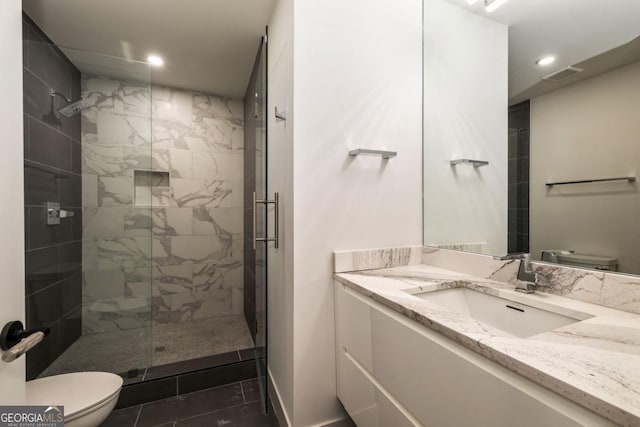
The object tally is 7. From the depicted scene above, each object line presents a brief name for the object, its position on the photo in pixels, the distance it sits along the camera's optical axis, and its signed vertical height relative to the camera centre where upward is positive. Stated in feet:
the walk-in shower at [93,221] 5.83 -0.23
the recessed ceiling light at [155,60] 7.50 +4.40
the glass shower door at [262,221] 5.07 -0.19
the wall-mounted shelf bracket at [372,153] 4.53 +1.04
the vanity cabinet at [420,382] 1.76 -1.54
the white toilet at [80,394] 3.91 -2.92
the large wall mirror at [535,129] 2.86 +1.15
